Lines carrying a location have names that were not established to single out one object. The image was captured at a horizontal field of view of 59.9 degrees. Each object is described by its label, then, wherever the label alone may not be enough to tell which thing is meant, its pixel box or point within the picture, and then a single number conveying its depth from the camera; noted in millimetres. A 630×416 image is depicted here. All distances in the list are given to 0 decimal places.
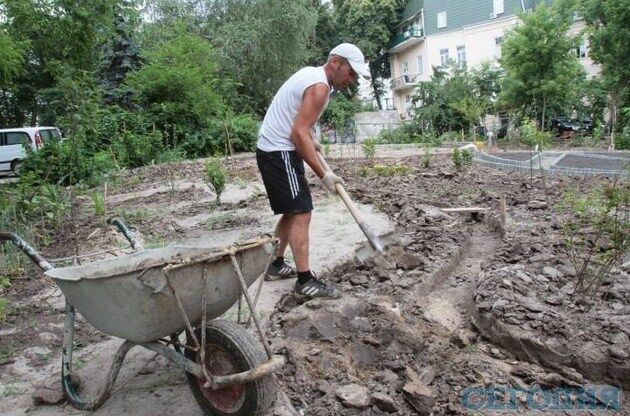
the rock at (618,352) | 2957
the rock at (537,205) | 6379
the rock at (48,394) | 2625
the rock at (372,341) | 3178
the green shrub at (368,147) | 10963
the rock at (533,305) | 3309
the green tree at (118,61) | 20531
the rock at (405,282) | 3938
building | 31891
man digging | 3281
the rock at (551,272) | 3902
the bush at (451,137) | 22031
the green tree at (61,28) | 7965
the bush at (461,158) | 9633
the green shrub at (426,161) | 10531
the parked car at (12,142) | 17234
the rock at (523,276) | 3712
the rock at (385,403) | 2574
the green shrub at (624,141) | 15984
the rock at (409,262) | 4297
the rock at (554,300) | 3451
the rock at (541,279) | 3774
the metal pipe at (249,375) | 2080
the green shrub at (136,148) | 15180
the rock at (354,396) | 2553
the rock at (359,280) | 3949
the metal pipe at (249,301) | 2123
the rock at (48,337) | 3359
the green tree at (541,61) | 19938
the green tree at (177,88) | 17828
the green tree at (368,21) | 36375
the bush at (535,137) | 9383
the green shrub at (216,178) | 7379
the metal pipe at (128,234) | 3010
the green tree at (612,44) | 19266
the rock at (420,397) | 2646
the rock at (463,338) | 3355
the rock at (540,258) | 4303
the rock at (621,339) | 3014
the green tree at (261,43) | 25484
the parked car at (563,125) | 24016
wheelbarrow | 2088
